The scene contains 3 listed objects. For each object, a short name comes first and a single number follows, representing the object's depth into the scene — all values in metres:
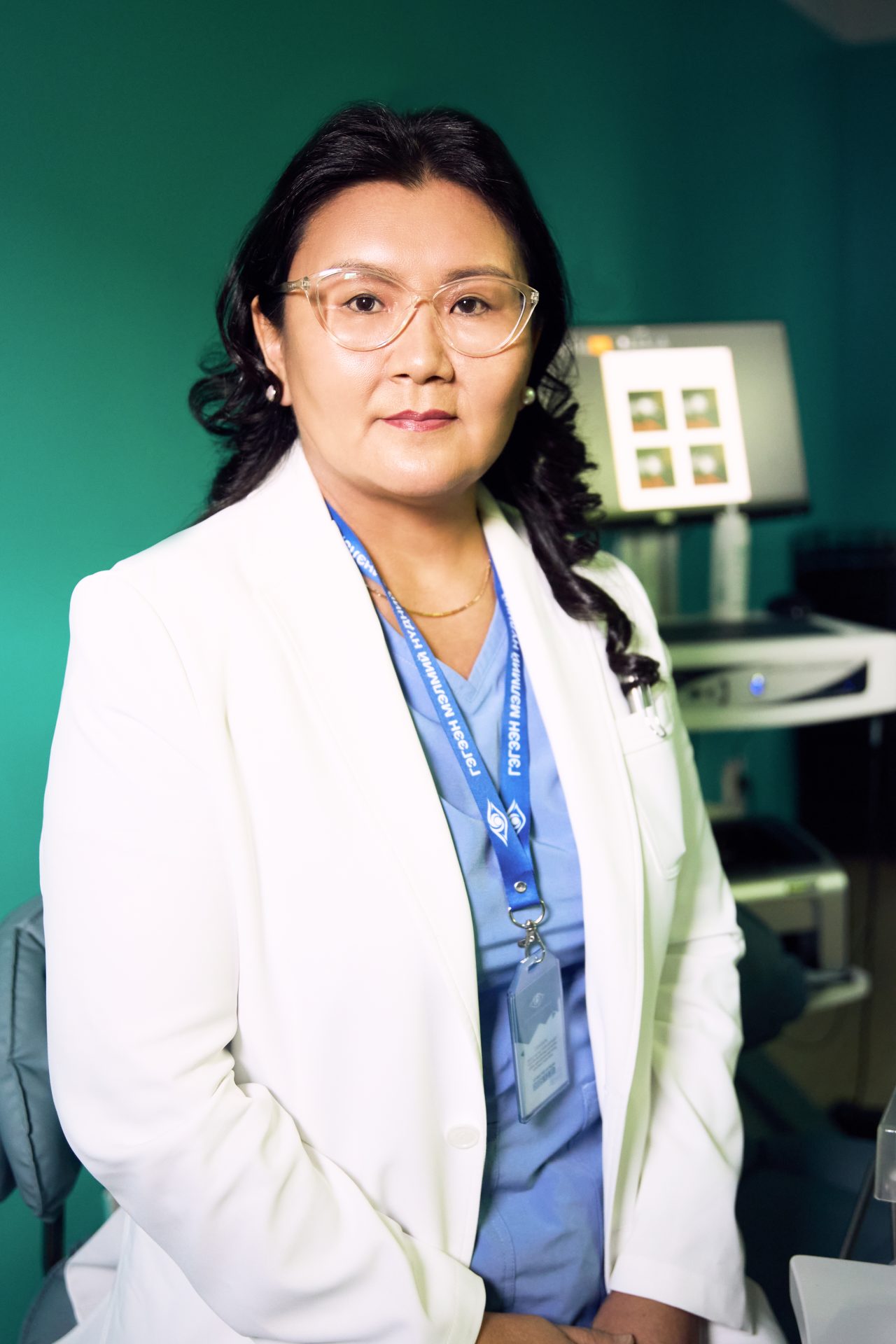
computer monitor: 2.00
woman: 0.92
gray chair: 1.09
